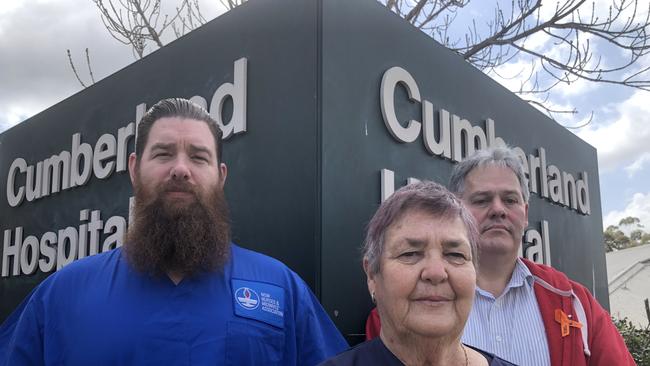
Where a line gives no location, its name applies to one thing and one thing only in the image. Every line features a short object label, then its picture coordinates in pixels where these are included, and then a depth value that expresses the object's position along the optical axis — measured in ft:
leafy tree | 149.59
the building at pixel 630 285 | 57.16
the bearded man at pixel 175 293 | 6.57
